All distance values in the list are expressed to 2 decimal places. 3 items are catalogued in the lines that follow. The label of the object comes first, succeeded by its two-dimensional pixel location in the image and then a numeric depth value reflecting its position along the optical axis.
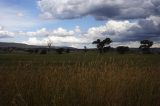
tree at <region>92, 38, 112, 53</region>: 83.45
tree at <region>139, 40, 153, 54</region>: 79.63
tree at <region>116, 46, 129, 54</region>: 76.46
